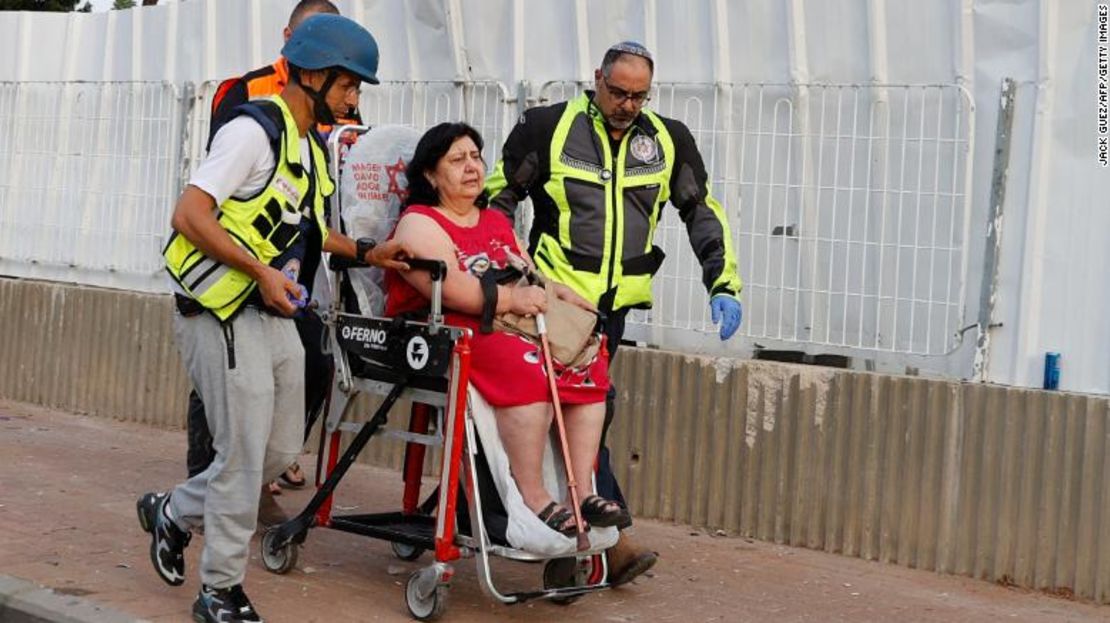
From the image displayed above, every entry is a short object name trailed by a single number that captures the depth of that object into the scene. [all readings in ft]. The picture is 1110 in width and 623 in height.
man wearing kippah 23.11
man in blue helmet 19.77
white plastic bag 23.25
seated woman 21.30
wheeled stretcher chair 21.01
